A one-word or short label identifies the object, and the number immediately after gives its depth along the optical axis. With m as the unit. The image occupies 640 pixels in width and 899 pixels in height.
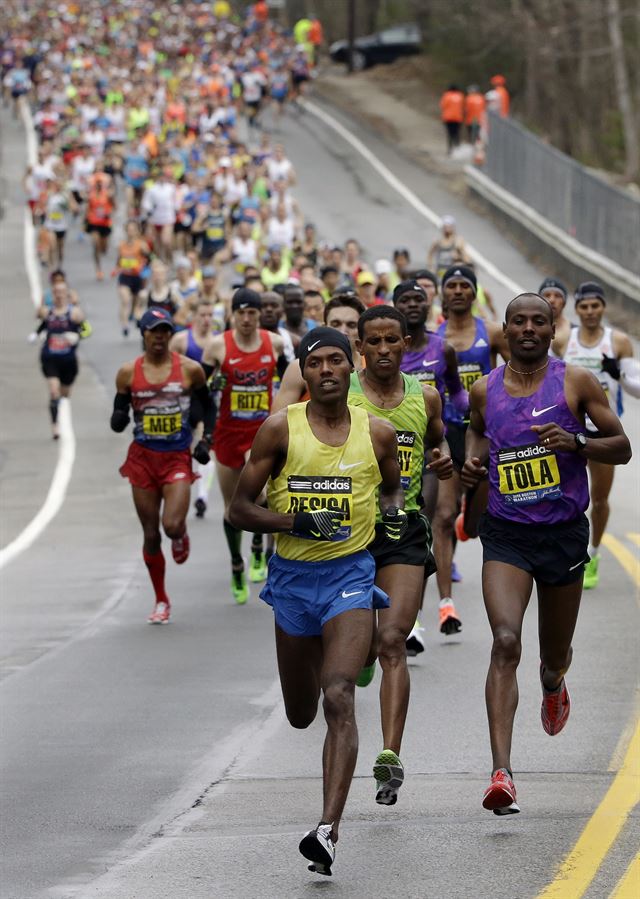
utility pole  61.25
